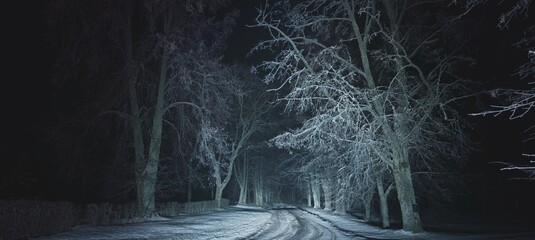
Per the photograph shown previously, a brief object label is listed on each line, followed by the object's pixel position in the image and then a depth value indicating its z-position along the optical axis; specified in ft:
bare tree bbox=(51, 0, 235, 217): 62.90
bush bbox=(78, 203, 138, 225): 53.42
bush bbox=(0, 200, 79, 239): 36.45
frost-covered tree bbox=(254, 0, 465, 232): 49.19
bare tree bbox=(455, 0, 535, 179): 22.59
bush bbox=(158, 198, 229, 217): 77.37
